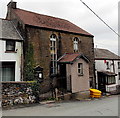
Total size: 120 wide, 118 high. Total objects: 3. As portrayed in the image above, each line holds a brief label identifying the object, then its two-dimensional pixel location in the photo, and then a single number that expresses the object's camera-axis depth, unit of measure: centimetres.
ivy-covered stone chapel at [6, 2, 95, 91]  1628
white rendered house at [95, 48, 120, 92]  2473
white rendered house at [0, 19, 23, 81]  1554
